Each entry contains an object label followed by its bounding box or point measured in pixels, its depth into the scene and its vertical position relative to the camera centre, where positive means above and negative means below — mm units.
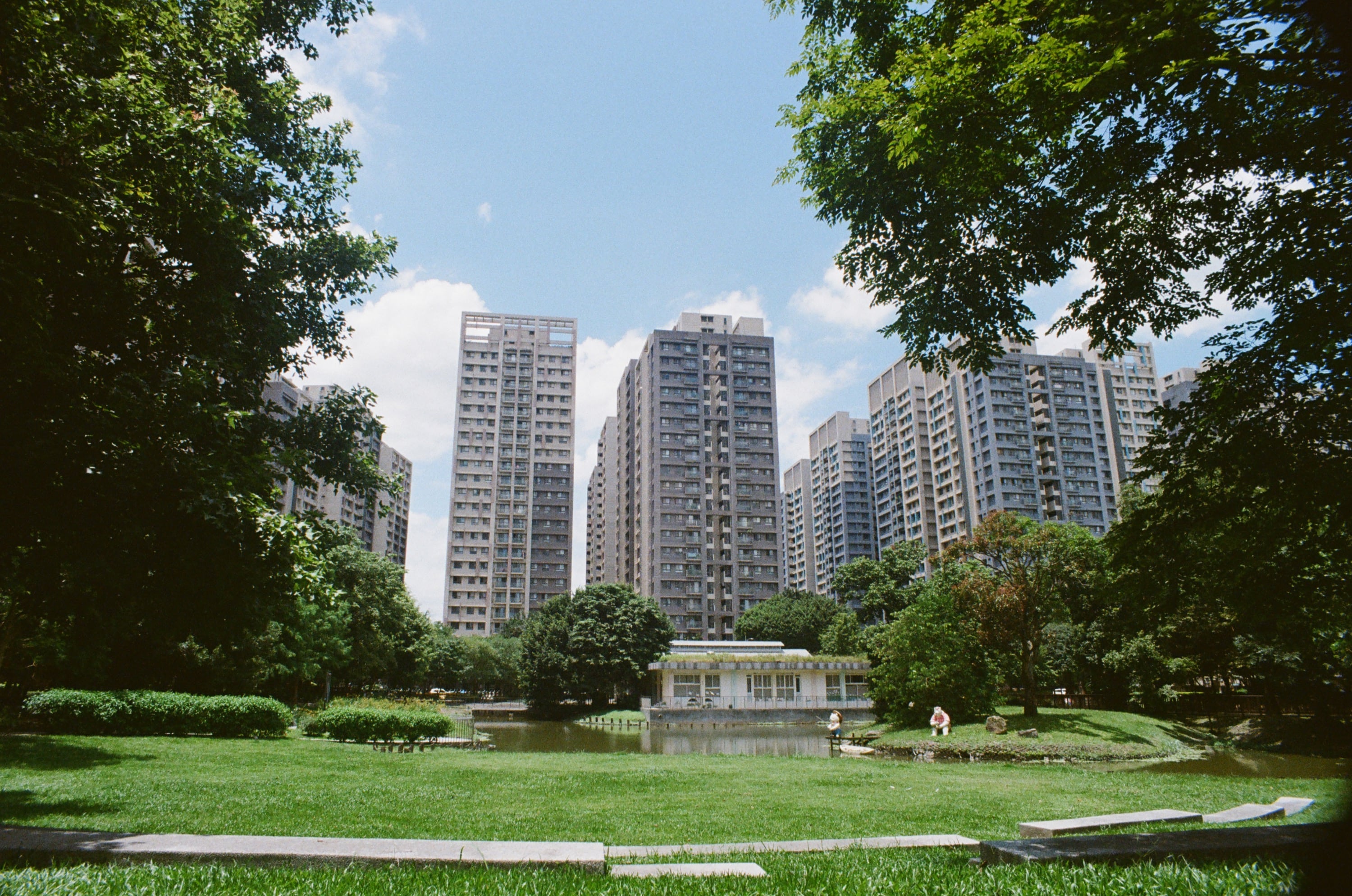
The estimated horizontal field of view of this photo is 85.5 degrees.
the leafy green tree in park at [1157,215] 5469 +3860
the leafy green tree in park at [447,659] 69688 -3562
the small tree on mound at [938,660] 26969 -1651
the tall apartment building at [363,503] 100125 +18518
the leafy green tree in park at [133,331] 6863 +3407
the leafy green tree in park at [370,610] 40844 +631
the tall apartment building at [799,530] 159750 +19361
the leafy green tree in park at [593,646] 51625 -1850
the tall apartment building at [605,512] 122500 +19671
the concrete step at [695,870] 5105 -1755
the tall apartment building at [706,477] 89188 +17646
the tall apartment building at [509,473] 106688 +21958
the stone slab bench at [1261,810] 8016 -2251
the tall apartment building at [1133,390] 113125 +34975
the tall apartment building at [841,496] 138625 +23188
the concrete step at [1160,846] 4750 -1518
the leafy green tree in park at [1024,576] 26859 +1436
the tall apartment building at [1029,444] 96062 +22511
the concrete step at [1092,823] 6820 -2004
